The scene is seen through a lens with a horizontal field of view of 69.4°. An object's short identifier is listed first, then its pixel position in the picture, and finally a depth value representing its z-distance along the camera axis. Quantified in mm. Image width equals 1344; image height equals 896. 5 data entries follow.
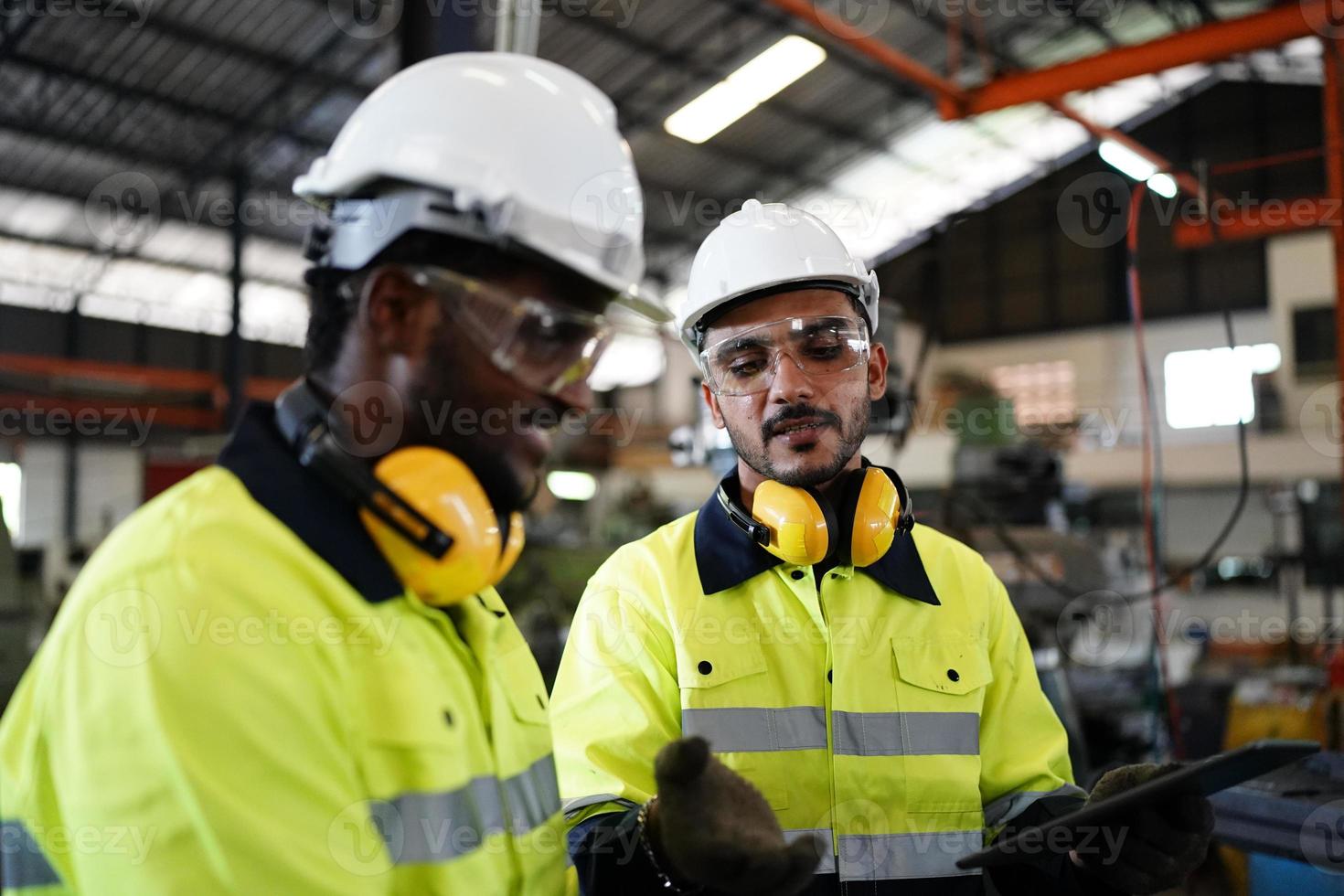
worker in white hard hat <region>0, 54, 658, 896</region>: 938
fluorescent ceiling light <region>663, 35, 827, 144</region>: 12117
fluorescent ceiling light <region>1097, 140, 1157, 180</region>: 8977
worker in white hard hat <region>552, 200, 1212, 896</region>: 1872
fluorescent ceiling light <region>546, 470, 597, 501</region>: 11727
